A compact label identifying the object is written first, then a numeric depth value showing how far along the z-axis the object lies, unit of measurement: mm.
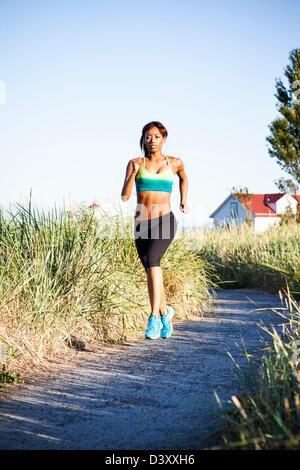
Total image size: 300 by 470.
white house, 40544
